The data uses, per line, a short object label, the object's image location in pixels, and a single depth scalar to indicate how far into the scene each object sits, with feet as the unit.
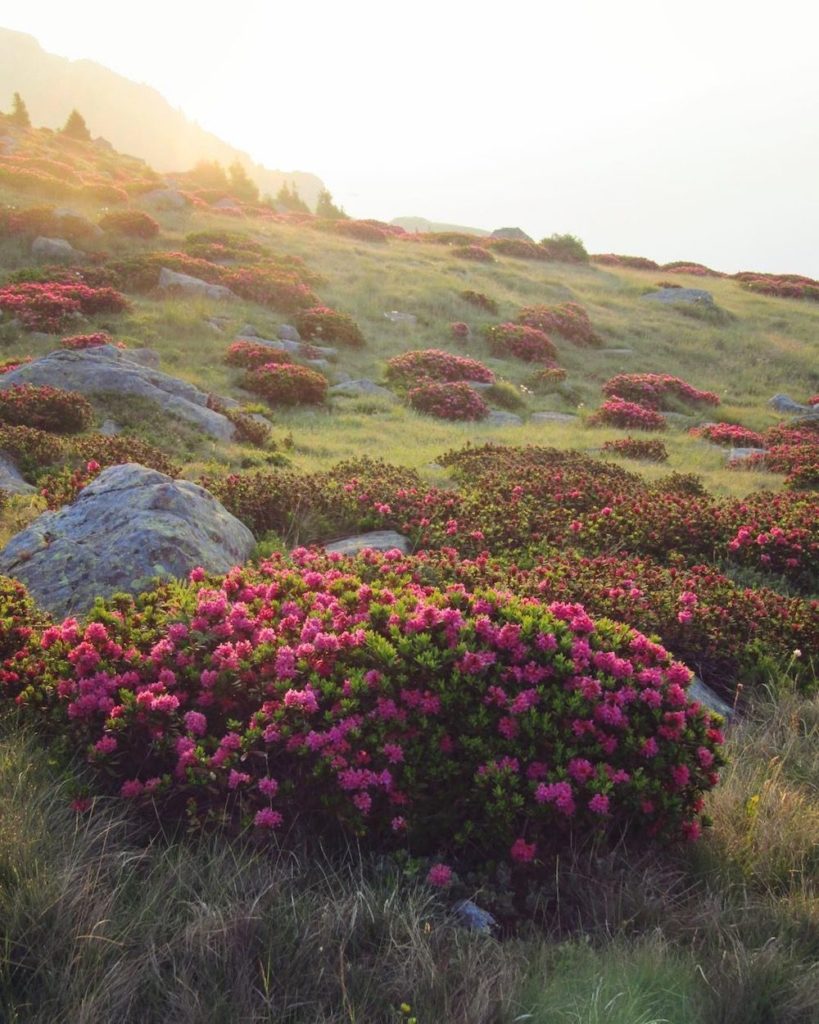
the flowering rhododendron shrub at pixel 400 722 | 11.43
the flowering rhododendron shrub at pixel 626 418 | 61.26
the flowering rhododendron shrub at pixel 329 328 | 71.36
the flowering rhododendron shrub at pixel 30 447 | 31.42
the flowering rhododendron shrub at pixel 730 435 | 58.03
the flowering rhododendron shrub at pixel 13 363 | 44.68
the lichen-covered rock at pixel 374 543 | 25.42
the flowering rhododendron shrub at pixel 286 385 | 53.57
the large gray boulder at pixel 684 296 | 112.16
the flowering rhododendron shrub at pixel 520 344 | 80.43
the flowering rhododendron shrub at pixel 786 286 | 132.16
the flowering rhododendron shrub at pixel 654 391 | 71.15
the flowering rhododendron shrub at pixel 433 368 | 65.51
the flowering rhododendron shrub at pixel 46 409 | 35.70
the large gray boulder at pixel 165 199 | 107.14
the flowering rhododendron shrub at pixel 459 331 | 81.27
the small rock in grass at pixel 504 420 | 58.08
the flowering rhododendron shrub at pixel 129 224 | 85.30
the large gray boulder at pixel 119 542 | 19.03
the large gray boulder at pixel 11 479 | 28.19
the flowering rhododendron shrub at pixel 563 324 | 89.81
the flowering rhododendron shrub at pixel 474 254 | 123.44
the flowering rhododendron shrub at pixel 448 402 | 58.34
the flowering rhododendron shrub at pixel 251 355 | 57.89
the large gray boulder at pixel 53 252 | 73.41
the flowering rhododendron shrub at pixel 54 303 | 55.88
